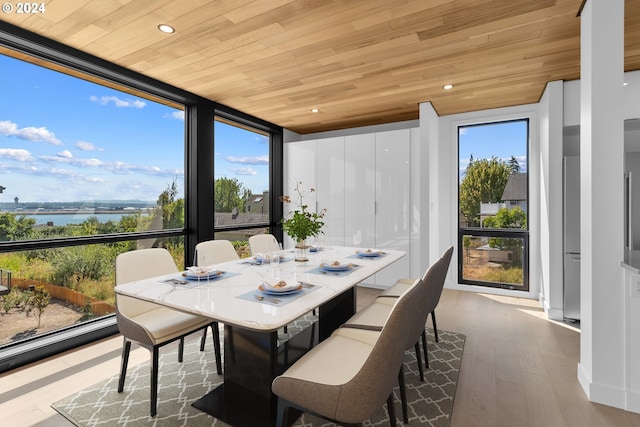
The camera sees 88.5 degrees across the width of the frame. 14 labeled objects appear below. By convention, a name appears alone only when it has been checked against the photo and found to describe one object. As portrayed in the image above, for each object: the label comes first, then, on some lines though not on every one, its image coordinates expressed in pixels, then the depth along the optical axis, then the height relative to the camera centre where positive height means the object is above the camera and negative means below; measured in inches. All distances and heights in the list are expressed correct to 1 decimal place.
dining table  60.6 -18.3
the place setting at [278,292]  65.8 -17.9
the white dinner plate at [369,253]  114.0 -15.9
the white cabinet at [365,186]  173.2 +12.3
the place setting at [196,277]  79.0 -17.1
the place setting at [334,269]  90.0 -16.9
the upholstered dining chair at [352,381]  48.9 -28.7
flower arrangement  101.9 -5.7
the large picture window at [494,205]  171.2 +1.6
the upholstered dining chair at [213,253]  107.8 -15.6
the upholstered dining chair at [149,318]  75.3 -27.9
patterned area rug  73.2 -46.7
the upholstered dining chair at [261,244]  135.9 -14.8
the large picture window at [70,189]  101.1 +7.6
